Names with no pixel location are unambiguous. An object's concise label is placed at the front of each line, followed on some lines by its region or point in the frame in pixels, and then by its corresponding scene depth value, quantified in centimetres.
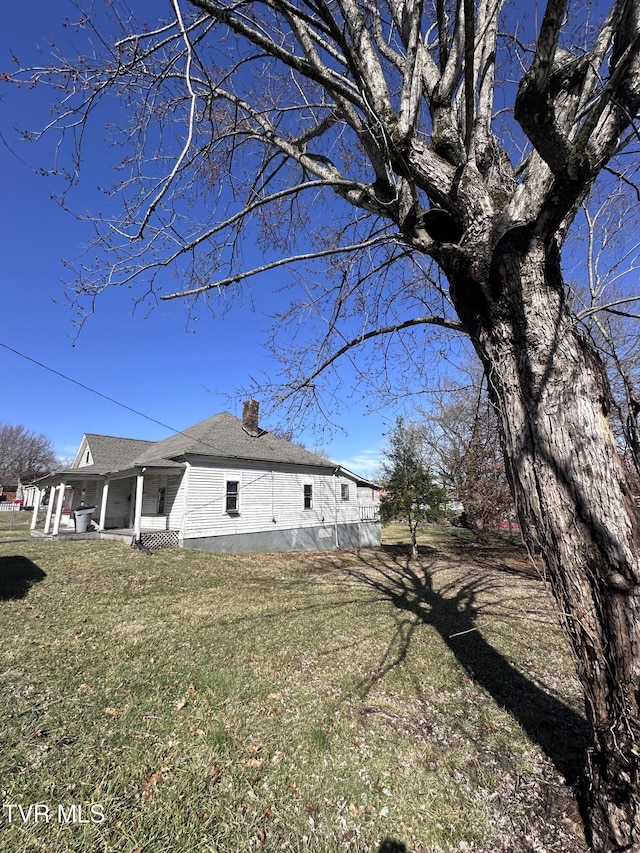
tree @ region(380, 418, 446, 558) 1475
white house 1416
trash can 1551
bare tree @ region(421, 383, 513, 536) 1572
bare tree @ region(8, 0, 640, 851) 208
